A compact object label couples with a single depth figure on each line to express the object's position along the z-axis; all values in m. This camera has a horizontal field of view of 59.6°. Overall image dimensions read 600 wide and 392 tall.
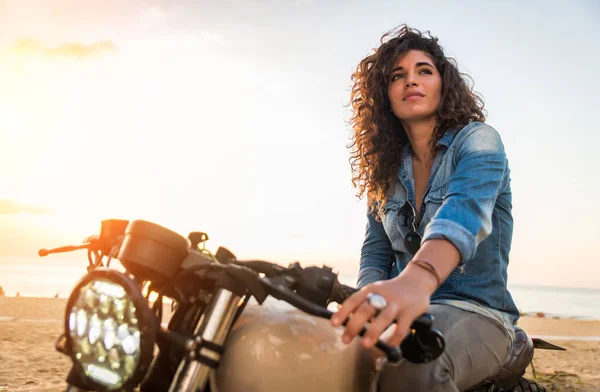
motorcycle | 1.14
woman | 1.31
